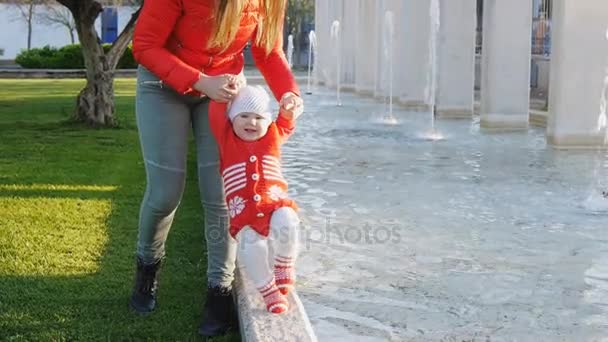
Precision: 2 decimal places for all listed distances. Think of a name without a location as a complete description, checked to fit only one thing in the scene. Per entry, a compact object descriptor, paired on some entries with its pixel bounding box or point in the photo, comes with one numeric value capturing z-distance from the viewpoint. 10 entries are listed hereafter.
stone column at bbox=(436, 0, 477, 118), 14.49
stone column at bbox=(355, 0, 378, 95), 21.82
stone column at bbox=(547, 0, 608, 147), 10.40
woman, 3.59
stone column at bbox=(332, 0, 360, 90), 24.51
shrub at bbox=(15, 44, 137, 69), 37.84
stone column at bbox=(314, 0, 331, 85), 28.52
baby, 3.61
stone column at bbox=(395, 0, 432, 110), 17.02
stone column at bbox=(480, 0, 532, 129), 12.67
